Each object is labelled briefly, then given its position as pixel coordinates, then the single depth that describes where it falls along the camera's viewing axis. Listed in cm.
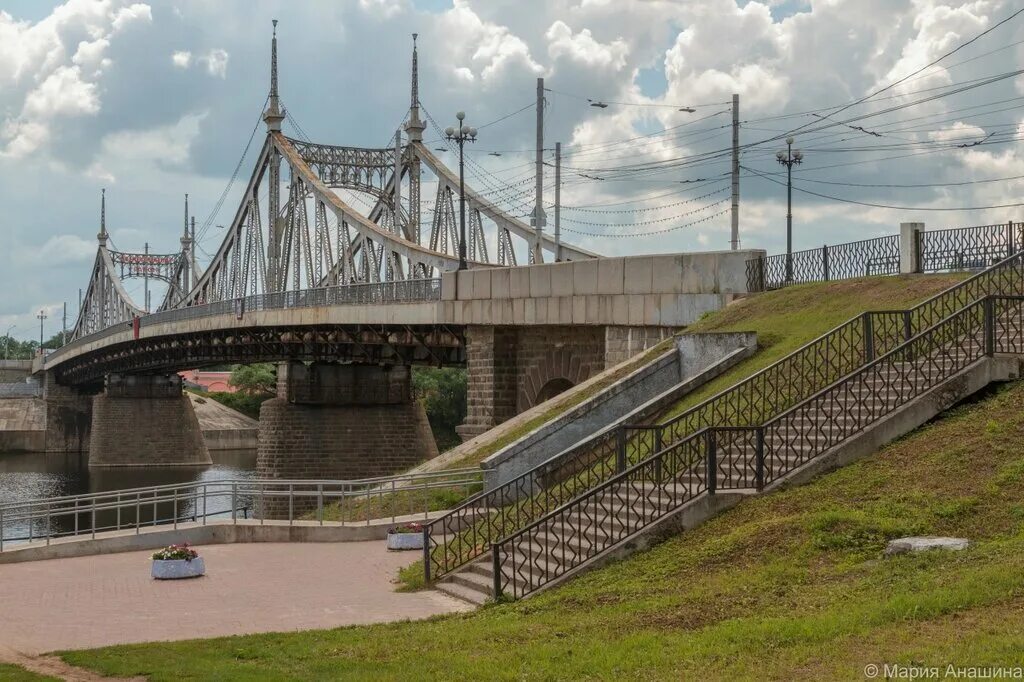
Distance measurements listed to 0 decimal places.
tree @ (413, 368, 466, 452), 8006
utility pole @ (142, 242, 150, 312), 12124
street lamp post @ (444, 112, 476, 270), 3234
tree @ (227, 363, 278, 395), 9756
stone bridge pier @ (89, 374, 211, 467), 7669
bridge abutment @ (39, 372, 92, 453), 9138
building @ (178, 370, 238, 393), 10962
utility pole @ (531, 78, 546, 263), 3688
